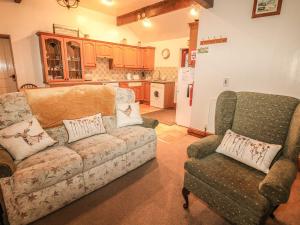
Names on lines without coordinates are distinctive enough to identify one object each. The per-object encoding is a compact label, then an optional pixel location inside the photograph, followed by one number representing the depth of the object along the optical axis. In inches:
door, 156.3
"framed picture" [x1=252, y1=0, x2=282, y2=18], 85.5
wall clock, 227.5
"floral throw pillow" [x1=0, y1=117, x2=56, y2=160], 59.1
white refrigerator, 139.3
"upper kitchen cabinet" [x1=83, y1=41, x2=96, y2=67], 181.5
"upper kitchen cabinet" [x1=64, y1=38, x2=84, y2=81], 169.5
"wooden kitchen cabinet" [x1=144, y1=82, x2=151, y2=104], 241.4
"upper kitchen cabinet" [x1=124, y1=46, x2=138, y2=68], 223.3
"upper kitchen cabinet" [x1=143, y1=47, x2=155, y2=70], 242.0
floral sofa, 51.2
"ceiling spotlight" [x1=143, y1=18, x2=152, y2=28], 173.6
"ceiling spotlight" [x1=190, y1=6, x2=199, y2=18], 137.0
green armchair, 45.1
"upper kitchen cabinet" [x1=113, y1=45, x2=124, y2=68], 210.7
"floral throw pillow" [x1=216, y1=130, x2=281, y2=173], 55.2
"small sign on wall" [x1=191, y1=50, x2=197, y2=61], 133.4
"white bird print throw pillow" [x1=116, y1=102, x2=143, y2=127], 95.1
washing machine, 212.7
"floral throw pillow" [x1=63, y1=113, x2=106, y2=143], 76.9
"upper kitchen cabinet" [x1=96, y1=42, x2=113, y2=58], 192.9
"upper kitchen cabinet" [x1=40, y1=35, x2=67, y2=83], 153.7
